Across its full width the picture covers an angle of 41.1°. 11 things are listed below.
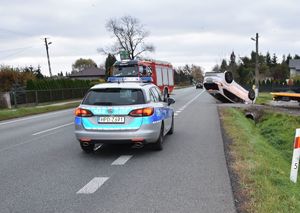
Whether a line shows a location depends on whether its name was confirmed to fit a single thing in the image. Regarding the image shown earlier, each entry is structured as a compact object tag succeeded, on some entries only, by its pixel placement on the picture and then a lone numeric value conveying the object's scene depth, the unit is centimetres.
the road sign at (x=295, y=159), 620
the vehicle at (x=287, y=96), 2436
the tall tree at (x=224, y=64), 11711
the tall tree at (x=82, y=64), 14938
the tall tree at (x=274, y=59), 14175
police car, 830
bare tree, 8994
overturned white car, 2767
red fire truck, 2519
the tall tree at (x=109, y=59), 9281
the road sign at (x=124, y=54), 8016
